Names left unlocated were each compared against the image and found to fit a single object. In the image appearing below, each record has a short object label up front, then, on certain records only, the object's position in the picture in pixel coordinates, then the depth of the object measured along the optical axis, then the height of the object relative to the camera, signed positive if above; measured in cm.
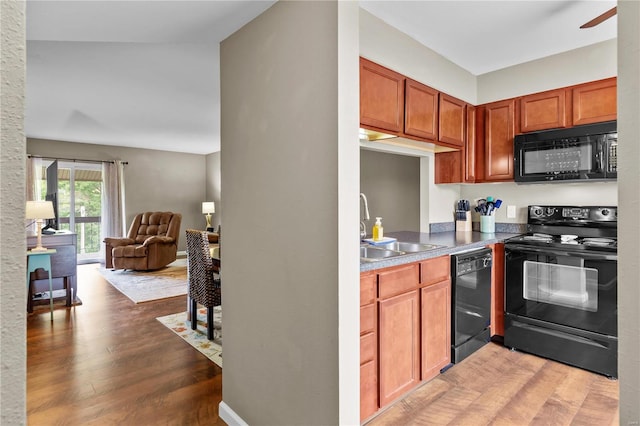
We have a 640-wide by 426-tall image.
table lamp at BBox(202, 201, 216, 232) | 789 +4
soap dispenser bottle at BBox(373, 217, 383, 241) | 277 -16
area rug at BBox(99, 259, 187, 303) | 475 -108
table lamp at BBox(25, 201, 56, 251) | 388 -1
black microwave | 267 +45
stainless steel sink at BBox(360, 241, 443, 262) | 237 -28
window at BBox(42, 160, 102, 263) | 685 +19
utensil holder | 342 -13
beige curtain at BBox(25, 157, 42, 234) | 618 +59
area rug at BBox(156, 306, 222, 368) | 303 -118
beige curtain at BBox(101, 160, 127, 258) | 711 +29
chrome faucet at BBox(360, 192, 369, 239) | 275 -15
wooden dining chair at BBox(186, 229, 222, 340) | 328 -63
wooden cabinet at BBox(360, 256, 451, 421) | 187 -70
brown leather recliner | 607 -58
